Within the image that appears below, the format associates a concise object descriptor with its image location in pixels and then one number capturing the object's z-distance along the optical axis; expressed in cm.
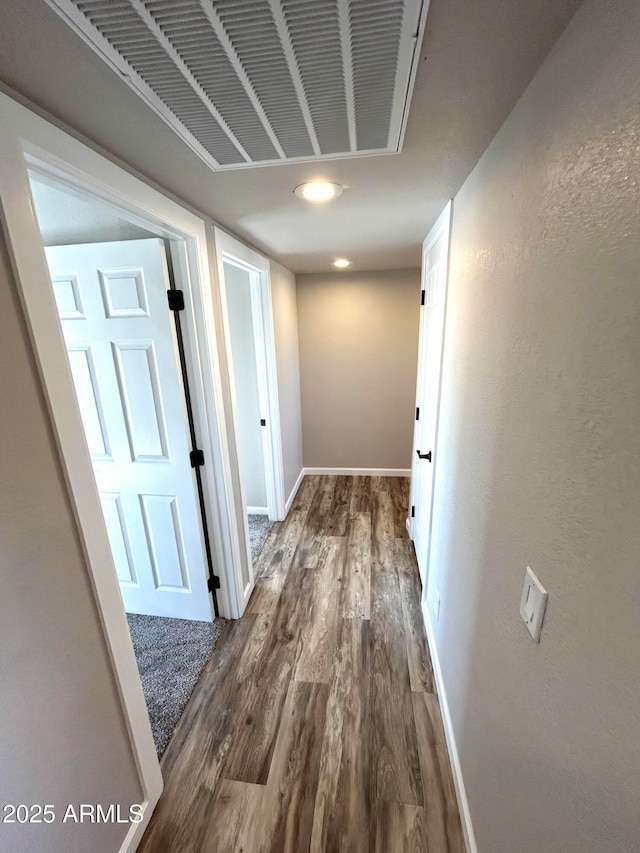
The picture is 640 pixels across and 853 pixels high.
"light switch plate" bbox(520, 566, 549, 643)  69
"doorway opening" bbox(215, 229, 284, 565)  260
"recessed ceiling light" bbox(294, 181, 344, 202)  123
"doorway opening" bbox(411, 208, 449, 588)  177
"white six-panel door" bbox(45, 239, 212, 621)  155
